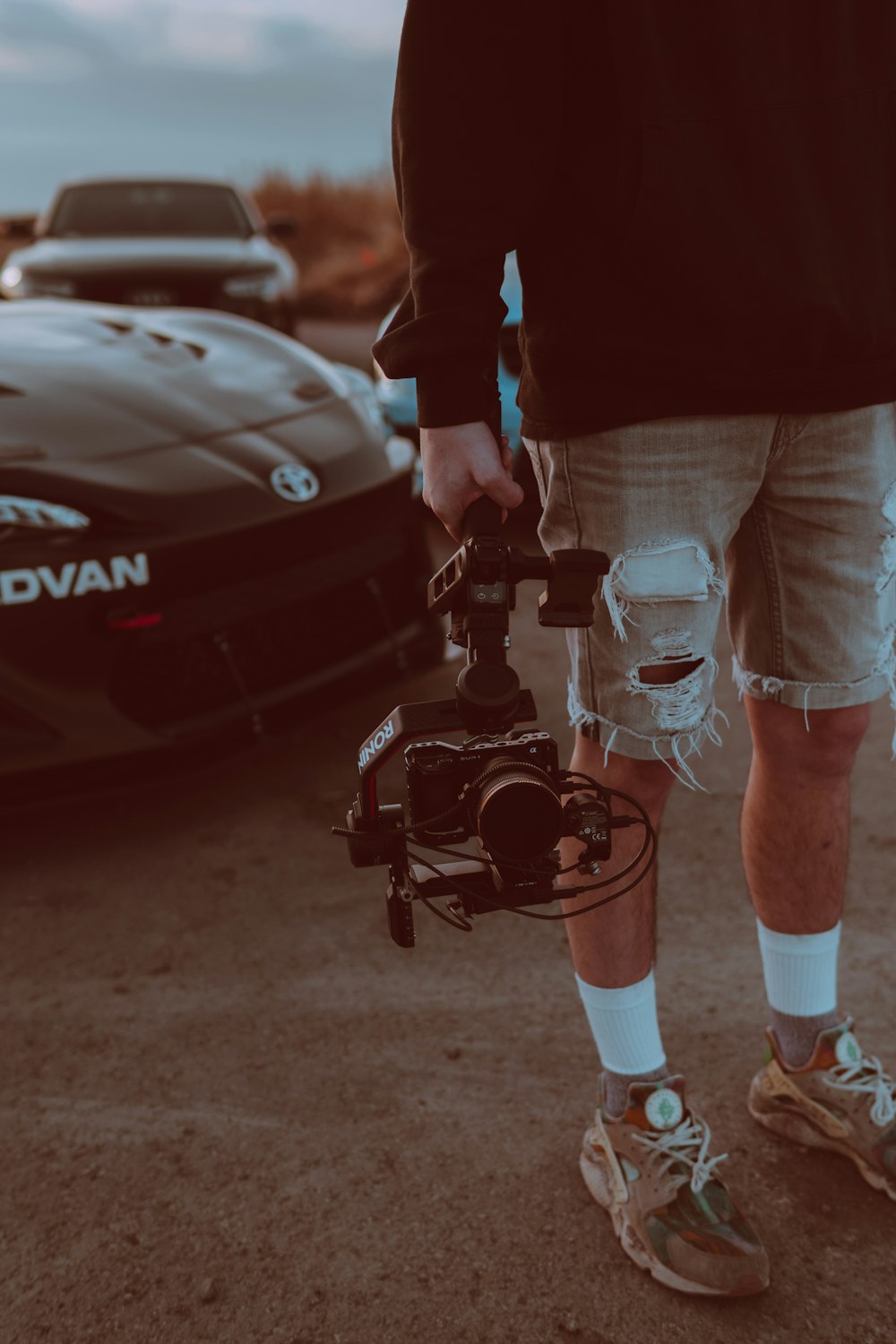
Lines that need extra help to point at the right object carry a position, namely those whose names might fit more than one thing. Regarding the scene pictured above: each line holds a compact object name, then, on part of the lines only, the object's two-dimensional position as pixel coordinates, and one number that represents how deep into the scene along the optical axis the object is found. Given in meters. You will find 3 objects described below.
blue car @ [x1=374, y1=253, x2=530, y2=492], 4.39
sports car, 2.61
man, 1.41
